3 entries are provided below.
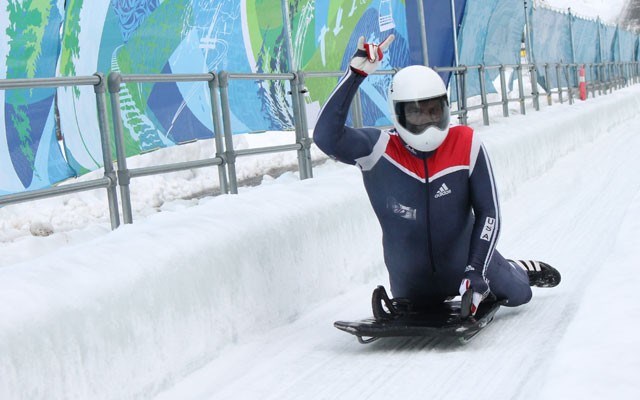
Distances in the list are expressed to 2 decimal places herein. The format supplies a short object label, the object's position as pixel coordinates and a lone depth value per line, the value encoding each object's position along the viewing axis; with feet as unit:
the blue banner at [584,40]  76.62
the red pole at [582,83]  75.25
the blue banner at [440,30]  39.96
